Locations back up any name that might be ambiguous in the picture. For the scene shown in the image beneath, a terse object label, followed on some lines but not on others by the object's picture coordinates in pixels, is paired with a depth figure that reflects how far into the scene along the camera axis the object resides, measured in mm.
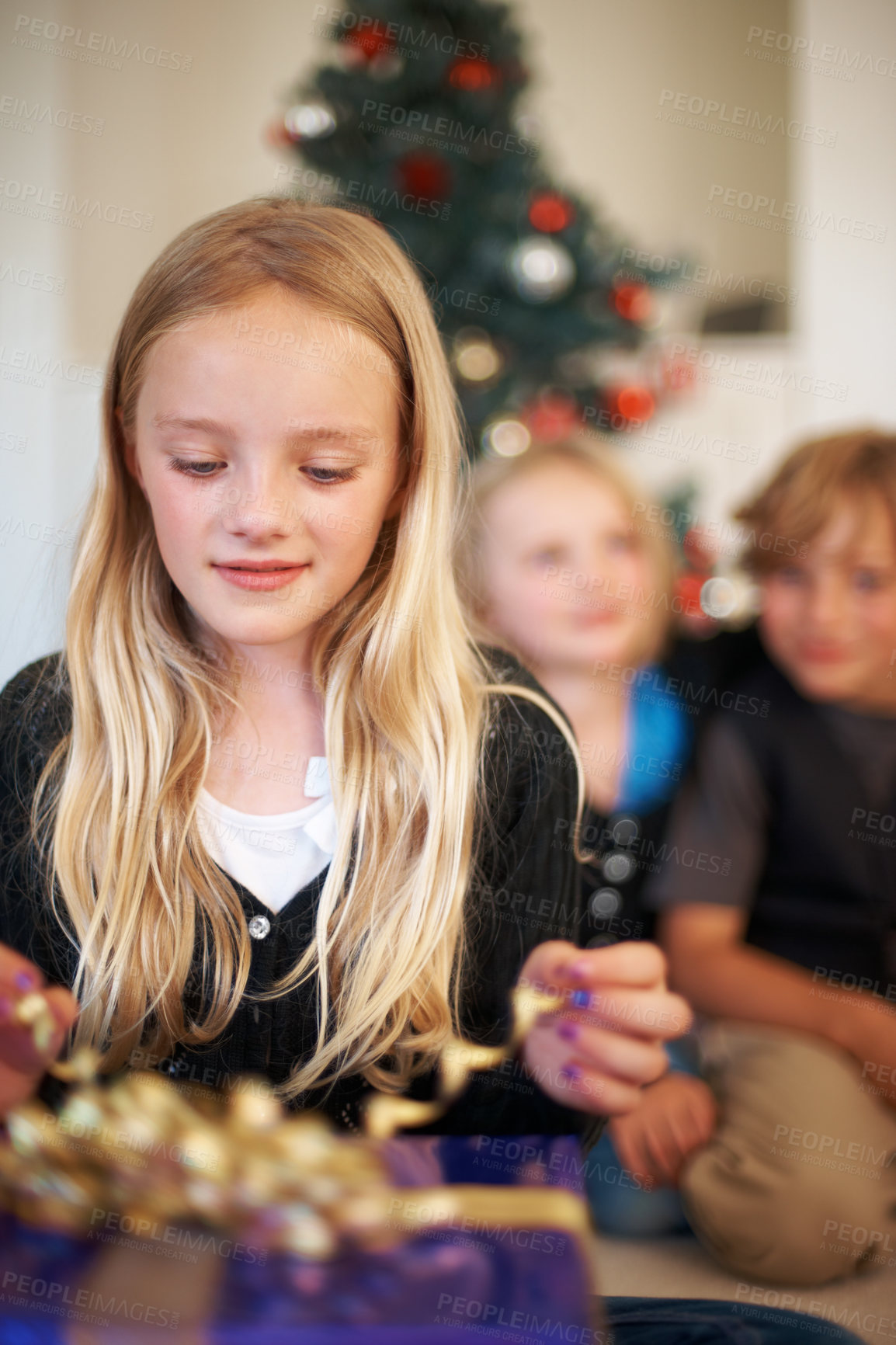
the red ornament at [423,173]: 1405
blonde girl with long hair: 796
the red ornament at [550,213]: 1450
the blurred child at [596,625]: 1329
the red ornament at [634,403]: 1653
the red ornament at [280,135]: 1448
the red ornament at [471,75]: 1402
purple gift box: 609
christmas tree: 1403
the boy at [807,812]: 1199
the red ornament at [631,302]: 1532
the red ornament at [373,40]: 1389
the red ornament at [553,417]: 1571
